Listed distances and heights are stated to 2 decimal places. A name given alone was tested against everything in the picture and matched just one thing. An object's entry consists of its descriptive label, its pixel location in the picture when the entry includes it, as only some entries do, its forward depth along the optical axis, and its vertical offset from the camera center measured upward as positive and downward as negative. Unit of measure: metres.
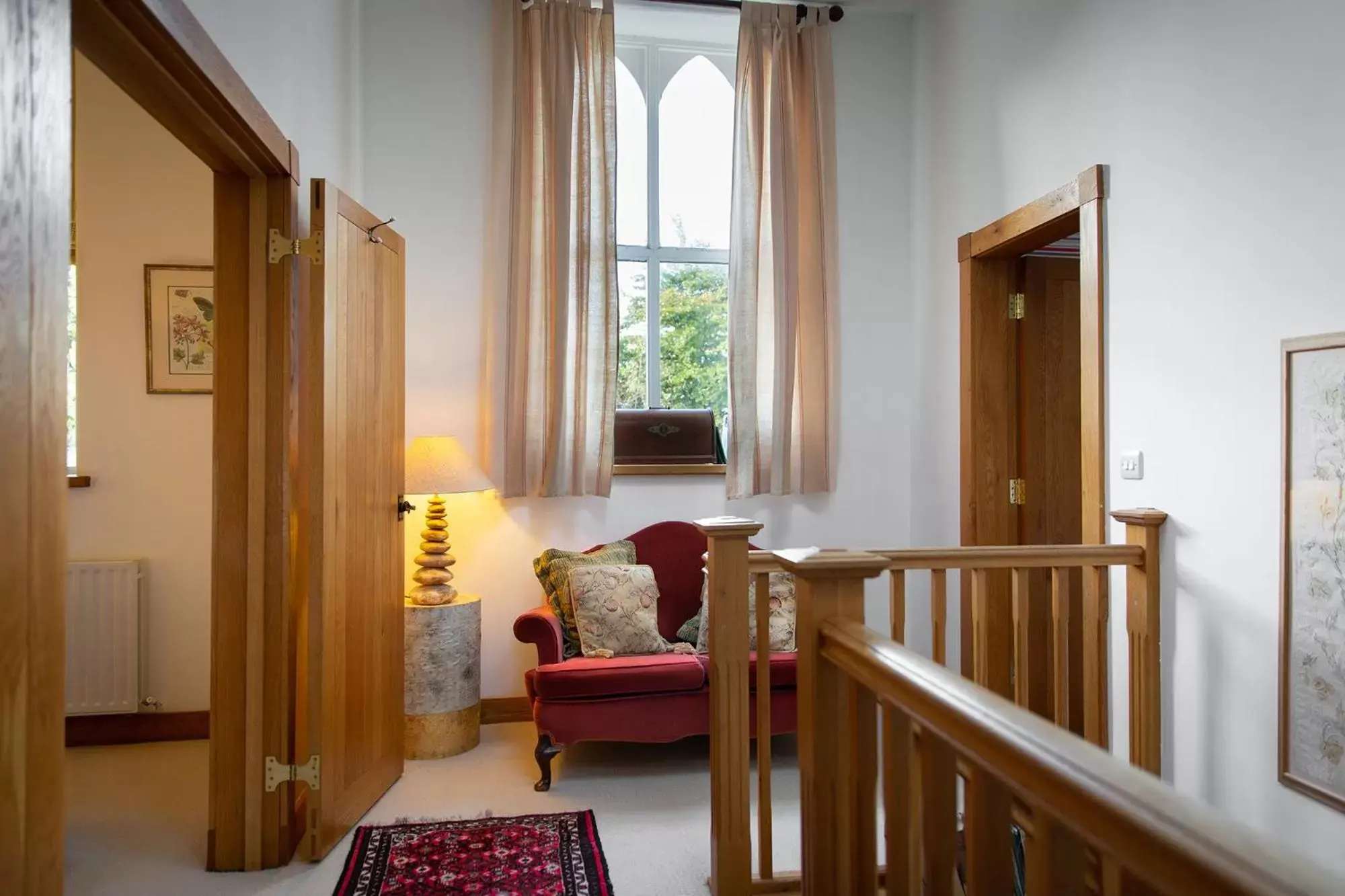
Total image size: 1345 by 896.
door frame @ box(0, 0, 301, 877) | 2.21 -0.04
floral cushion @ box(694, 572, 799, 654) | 3.31 -0.70
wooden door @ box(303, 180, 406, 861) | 2.51 -0.24
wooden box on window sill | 3.94 +0.02
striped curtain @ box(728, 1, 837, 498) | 3.93 +0.83
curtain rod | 3.91 +2.05
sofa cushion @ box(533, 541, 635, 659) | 3.39 -0.54
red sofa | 3.04 -0.92
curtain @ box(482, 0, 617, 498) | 3.77 +0.86
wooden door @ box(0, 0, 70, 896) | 1.18 +0.02
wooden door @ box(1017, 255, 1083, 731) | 3.54 +0.09
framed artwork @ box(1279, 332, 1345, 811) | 1.92 -0.31
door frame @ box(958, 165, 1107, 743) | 2.82 +0.29
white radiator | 3.44 -0.80
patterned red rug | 2.32 -1.22
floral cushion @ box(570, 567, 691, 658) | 3.29 -0.67
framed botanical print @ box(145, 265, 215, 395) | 3.58 +0.48
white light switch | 2.63 -0.07
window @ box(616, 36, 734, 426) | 4.11 +1.10
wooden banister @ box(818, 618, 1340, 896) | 0.52 -0.27
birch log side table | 3.33 -0.94
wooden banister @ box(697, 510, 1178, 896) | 0.82 -0.43
